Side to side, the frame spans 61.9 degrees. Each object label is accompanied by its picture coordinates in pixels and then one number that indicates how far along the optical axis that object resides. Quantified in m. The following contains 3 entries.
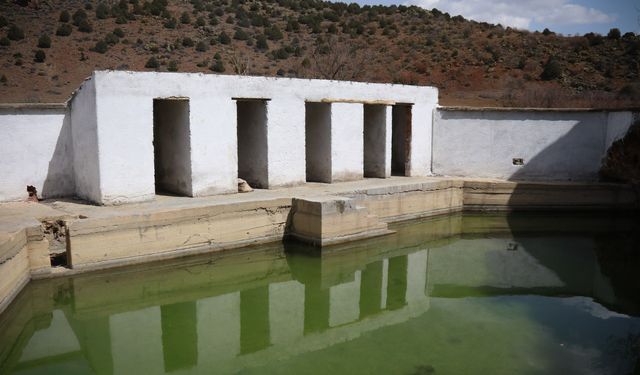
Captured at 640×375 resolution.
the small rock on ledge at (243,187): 11.97
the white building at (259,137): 10.24
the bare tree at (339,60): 26.95
